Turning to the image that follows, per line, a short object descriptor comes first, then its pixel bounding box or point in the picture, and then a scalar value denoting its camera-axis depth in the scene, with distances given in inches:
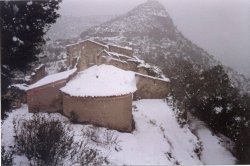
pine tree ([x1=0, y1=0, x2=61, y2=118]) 186.0
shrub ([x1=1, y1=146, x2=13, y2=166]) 177.5
